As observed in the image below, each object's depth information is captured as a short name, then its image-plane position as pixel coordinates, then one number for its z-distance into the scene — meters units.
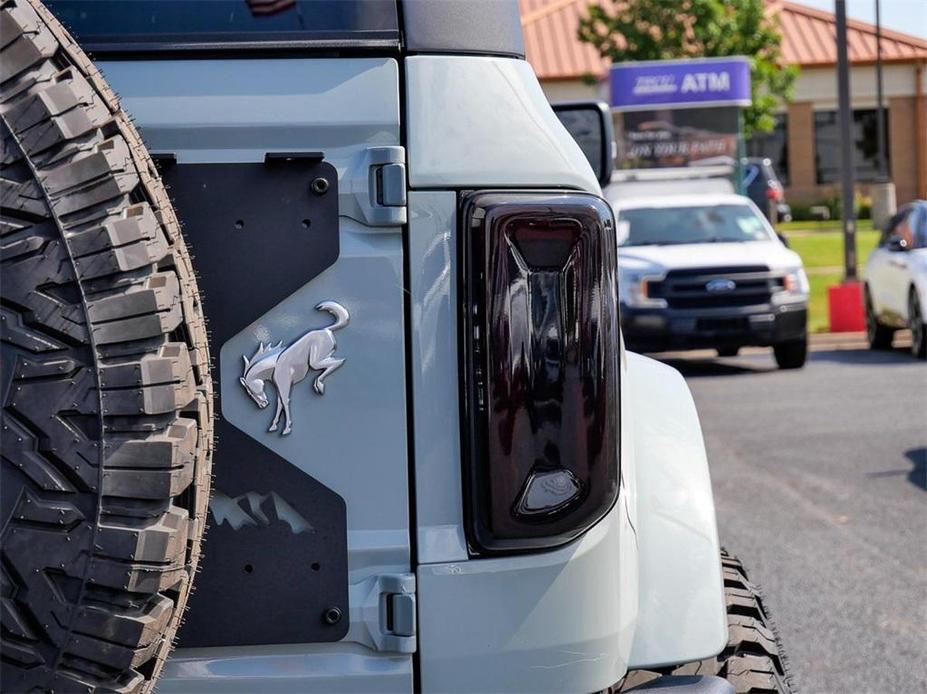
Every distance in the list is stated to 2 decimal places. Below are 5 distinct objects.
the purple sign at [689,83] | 22.61
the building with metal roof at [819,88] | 47.78
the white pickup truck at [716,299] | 14.37
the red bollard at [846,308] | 18.28
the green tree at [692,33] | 32.84
